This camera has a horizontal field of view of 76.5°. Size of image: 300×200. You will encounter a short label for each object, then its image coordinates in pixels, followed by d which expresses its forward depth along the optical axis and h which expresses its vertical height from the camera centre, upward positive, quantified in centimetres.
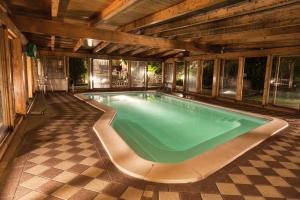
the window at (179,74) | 1360 +23
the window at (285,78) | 774 +7
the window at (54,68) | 1110 +39
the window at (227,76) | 1016 +10
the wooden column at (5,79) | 358 -11
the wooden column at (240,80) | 883 -7
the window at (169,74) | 1436 +23
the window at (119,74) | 1363 +10
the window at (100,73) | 1289 +17
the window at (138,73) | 1411 +24
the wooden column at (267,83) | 788 -16
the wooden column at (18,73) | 503 +2
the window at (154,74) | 1599 +18
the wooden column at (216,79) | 1003 -5
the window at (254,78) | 1193 +6
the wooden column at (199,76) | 1118 +10
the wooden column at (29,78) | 794 -17
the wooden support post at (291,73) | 779 +28
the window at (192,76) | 1206 +10
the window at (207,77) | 1155 +5
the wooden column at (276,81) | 779 -7
